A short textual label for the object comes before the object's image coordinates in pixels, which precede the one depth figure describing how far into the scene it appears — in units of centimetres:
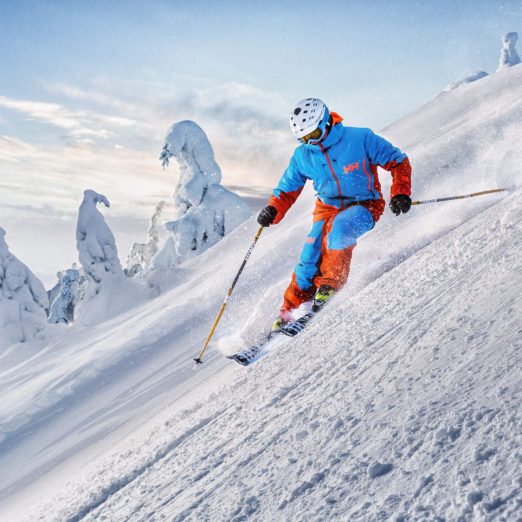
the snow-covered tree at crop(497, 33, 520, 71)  4612
